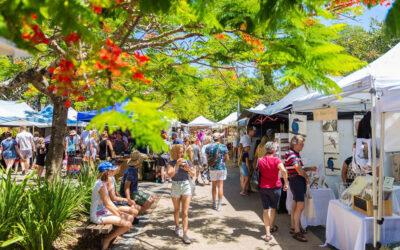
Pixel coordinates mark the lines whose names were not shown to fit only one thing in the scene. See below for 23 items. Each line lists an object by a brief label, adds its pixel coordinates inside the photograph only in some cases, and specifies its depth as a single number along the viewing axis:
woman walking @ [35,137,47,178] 9.84
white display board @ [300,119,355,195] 6.78
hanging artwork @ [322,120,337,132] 6.77
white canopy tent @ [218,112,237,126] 20.73
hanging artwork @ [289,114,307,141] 6.45
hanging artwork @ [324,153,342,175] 6.62
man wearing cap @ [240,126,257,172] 8.96
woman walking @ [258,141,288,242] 5.12
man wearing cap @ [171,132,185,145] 9.49
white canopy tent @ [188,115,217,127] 21.14
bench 4.09
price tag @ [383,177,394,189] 3.88
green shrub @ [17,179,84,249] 3.86
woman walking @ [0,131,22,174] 10.68
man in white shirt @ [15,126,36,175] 11.21
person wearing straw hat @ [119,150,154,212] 5.69
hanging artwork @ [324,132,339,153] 6.67
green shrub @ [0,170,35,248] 3.79
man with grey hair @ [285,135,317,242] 5.04
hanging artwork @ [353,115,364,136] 6.68
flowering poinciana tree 1.65
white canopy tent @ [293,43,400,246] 3.68
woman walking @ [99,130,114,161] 9.97
